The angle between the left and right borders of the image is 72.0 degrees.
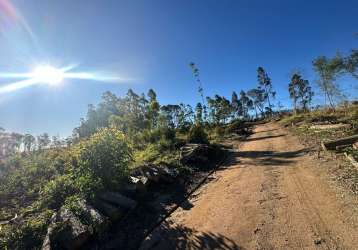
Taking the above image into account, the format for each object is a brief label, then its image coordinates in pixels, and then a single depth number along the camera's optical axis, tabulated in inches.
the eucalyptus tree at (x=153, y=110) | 1306.6
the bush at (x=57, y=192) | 298.0
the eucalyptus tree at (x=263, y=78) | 2876.0
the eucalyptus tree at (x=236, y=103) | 3602.6
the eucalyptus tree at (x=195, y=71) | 1606.8
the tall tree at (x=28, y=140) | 2590.8
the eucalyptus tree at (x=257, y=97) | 3534.0
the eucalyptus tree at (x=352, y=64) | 1075.4
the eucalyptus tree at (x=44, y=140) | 2613.2
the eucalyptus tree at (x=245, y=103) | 3688.5
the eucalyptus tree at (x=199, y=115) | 1621.8
